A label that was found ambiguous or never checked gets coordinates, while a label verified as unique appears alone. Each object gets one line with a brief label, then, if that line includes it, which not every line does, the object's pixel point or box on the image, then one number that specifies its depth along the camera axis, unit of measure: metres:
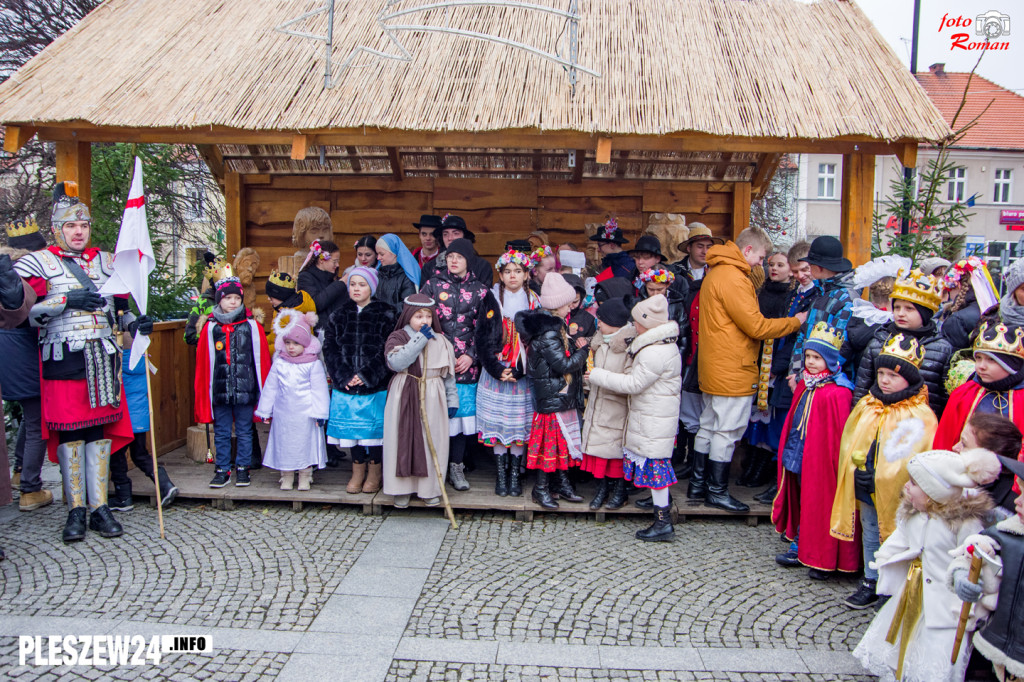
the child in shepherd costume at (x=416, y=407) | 5.11
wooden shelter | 5.42
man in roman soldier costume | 4.64
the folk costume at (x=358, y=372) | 5.33
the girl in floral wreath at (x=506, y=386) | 5.32
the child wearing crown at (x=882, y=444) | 3.74
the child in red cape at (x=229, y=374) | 5.50
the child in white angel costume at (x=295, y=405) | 5.43
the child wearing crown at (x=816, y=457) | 4.27
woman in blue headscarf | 6.19
